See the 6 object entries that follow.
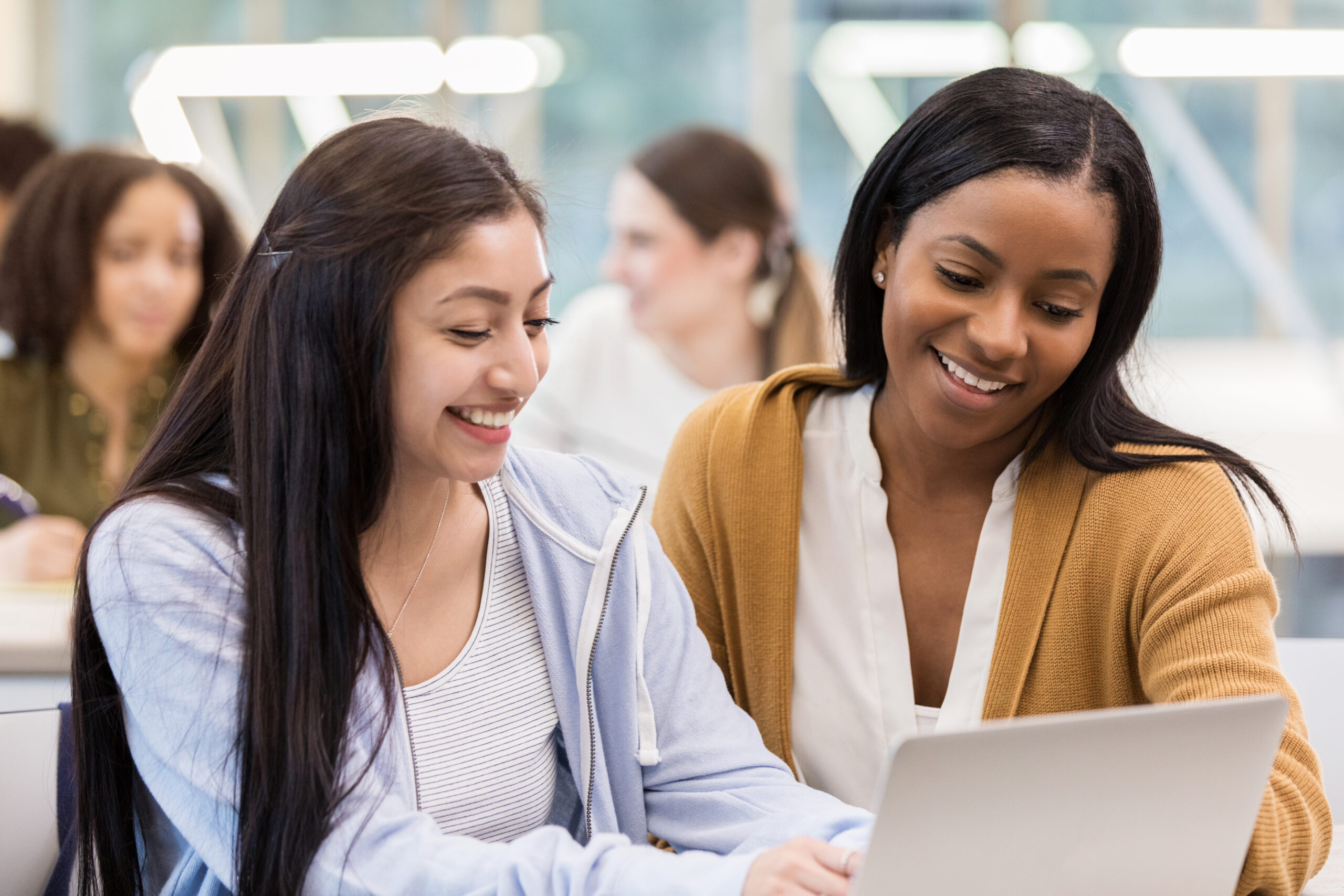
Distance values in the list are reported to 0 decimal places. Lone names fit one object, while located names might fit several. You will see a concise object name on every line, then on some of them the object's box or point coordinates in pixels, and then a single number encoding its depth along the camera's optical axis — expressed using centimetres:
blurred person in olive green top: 321
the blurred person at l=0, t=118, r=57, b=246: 433
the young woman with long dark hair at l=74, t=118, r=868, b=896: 220
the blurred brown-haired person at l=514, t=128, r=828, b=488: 363
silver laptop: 208
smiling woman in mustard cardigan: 233
